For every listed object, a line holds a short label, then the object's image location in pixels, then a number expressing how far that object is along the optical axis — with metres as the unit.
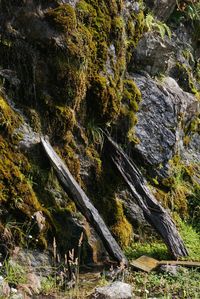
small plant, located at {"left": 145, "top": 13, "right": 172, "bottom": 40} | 8.59
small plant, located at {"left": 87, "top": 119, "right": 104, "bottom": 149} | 6.81
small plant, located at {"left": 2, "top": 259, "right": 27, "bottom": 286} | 4.63
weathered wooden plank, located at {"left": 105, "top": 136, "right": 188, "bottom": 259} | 6.41
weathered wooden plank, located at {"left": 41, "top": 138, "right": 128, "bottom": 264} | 5.79
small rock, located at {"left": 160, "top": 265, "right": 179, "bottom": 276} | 5.60
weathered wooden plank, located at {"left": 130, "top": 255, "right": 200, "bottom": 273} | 5.70
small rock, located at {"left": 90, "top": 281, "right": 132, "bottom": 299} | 4.40
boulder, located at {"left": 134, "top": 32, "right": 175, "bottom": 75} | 8.63
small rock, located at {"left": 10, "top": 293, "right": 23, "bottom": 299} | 3.92
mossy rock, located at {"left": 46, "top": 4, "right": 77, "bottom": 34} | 6.23
